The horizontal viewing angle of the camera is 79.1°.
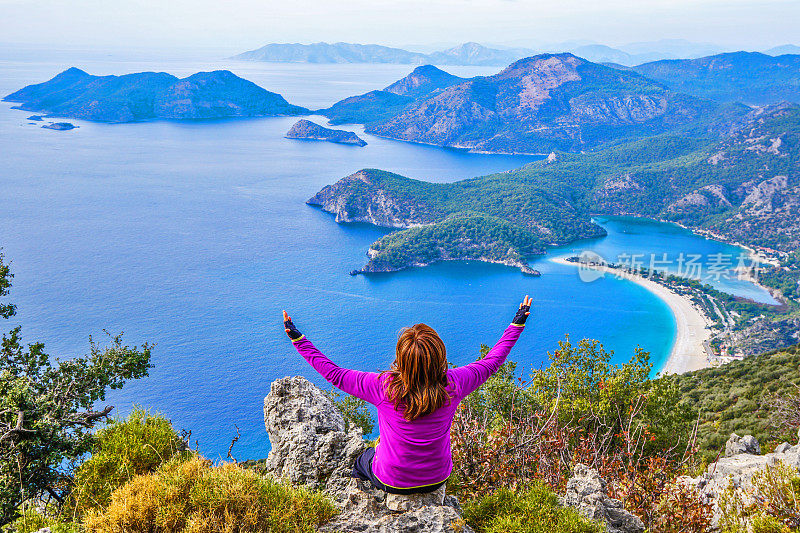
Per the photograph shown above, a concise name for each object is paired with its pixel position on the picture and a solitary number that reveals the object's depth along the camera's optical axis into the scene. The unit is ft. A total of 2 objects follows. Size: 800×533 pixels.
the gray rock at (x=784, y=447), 40.97
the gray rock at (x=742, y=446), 46.55
